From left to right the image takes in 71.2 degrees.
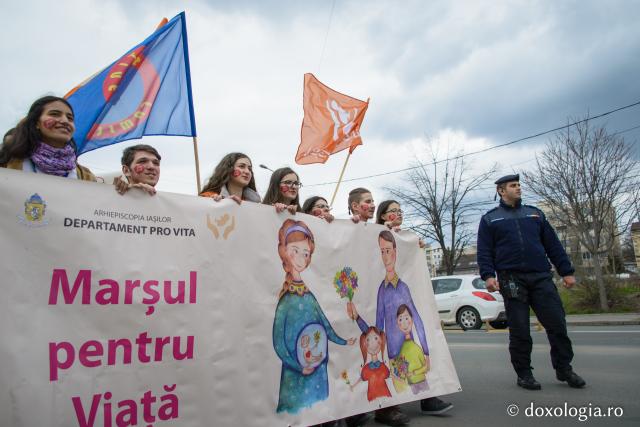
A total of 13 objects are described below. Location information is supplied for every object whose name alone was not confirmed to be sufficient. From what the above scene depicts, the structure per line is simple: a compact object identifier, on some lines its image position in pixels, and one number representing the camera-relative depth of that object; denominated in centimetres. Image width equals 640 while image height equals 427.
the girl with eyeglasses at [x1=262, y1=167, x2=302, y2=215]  380
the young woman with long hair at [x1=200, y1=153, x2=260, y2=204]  355
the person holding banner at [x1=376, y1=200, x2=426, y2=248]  419
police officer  407
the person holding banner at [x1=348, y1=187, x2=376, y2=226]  433
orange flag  538
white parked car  1110
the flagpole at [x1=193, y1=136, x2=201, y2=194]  362
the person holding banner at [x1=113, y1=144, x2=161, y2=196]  308
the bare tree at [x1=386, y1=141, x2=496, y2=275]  2933
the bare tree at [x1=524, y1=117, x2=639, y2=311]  1450
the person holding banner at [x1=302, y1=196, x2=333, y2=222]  407
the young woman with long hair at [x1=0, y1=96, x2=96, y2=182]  263
